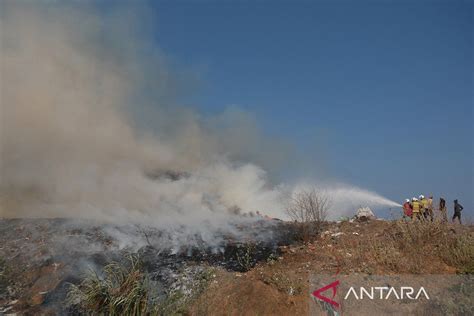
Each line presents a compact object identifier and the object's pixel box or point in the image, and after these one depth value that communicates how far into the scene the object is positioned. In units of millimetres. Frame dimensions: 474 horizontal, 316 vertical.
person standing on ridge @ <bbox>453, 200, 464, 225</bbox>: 16583
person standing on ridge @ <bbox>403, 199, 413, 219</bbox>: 16719
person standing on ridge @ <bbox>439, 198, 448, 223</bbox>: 12558
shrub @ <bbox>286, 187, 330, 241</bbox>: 15232
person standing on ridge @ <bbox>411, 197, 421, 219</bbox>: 15953
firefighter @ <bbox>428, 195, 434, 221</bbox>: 13100
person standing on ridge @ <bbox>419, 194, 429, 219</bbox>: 15891
